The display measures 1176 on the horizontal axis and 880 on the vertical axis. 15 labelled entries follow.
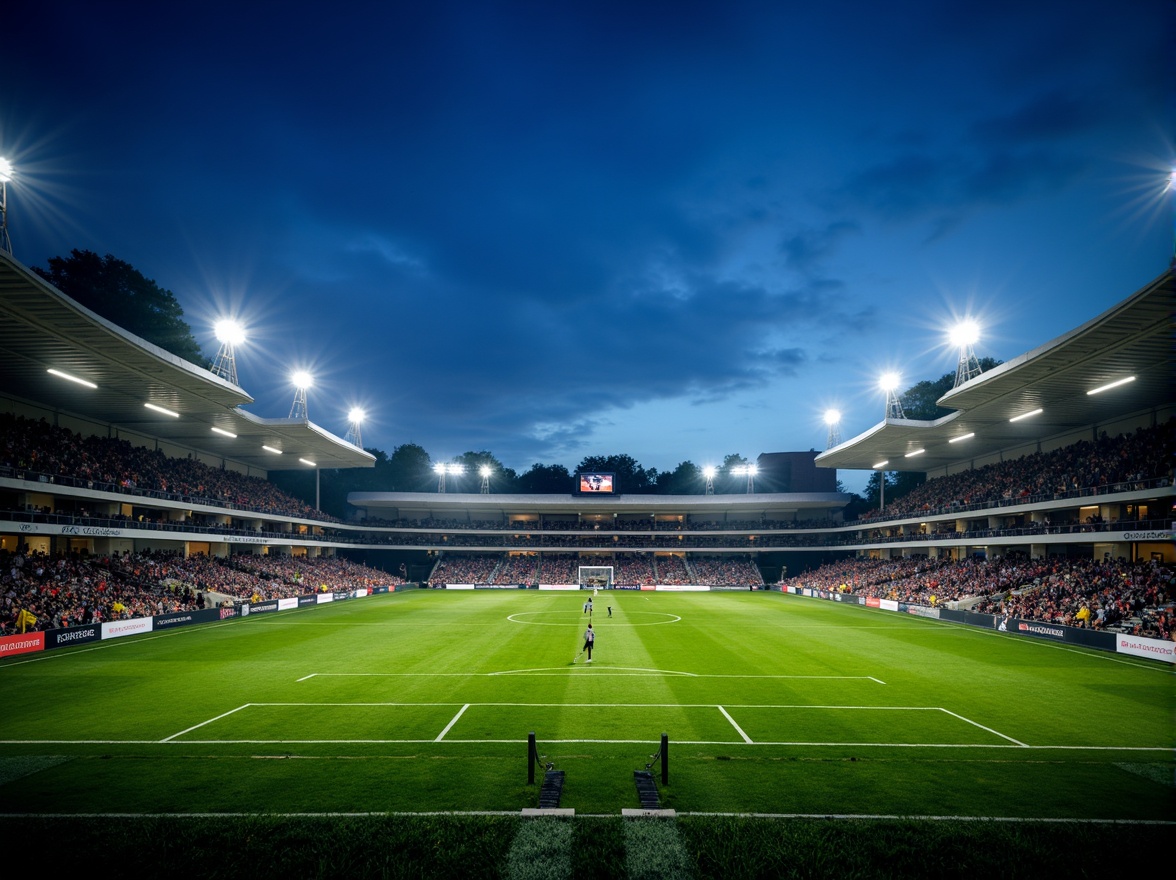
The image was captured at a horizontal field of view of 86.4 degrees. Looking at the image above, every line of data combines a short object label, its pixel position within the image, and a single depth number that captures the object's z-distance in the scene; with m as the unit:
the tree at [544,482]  122.06
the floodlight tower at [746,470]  84.06
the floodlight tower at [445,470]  84.00
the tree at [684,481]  119.44
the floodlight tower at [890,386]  53.94
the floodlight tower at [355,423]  69.19
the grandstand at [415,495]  28.73
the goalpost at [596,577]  73.75
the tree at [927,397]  77.25
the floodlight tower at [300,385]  55.81
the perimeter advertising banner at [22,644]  23.78
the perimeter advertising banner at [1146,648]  22.91
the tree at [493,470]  120.38
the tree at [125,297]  56.38
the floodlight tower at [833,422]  69.44
